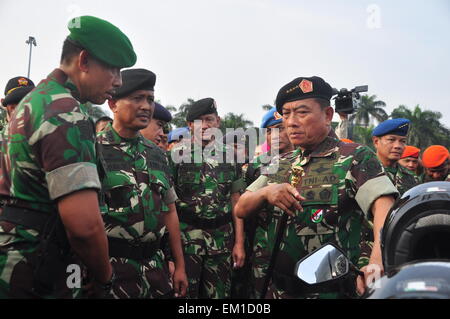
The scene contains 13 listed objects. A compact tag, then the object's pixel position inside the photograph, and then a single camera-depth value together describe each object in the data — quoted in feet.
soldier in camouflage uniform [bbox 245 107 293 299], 11.12
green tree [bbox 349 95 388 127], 167.02
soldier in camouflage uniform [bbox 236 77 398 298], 7.54
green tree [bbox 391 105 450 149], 157.58
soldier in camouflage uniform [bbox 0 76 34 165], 13.39
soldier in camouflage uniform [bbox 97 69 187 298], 8.82
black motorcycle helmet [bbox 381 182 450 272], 4.78
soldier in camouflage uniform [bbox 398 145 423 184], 22.95
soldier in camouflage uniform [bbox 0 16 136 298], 5.81
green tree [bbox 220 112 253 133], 143.96
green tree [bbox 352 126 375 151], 147.02
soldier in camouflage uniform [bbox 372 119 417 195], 17.08
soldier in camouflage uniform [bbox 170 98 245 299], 13.84
